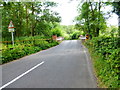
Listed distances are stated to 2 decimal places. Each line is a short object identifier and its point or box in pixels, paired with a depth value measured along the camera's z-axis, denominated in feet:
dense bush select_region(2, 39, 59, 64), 32.09
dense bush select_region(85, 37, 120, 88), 13.46
